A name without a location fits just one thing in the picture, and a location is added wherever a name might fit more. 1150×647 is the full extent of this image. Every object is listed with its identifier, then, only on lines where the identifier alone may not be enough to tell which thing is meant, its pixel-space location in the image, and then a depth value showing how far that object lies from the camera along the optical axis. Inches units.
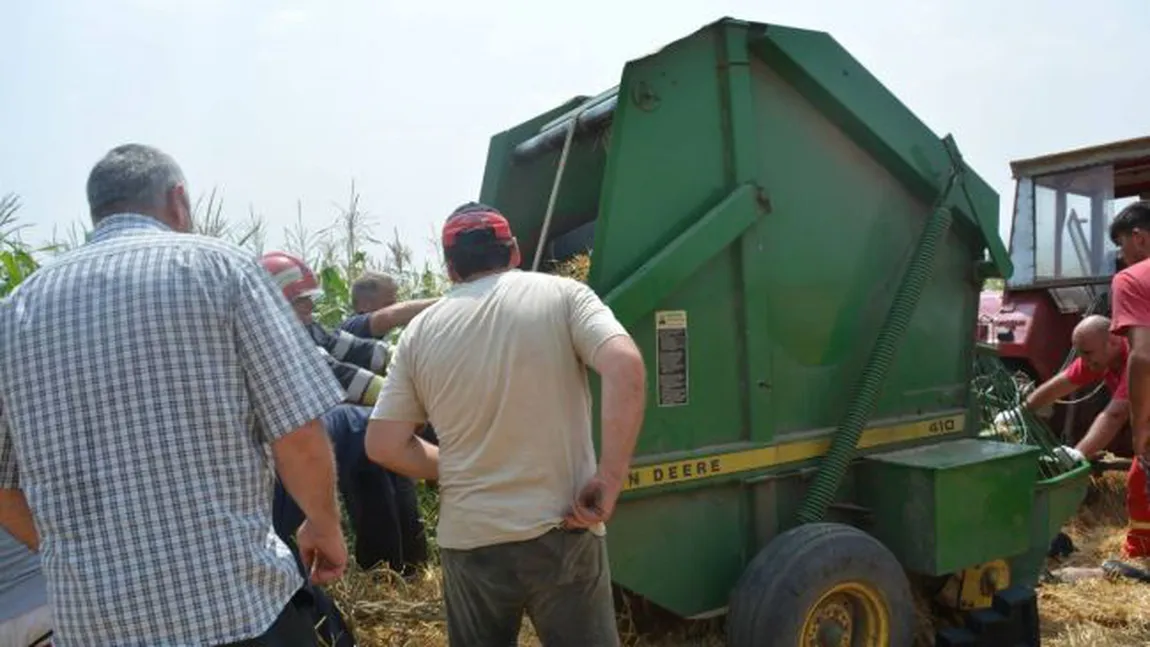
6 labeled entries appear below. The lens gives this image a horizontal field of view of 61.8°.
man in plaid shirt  70.2
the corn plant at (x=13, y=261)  189.6
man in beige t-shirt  92.2
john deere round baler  122.5
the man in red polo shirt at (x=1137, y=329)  159.5
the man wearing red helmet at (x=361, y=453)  149.5
